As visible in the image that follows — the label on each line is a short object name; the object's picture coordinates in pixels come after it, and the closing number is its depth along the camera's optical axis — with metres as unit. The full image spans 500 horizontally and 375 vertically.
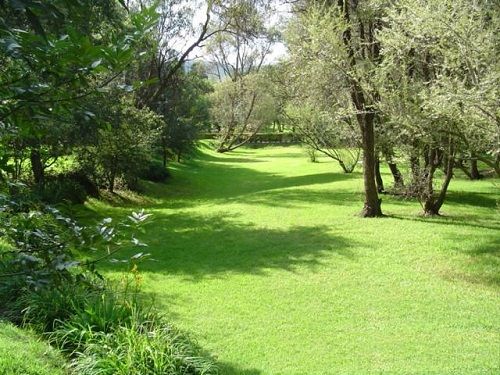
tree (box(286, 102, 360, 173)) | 24.50
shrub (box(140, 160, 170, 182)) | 23.89
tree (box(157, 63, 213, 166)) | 26.79
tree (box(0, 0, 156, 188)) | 1.55
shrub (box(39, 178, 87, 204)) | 13.11
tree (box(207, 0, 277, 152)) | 49.56
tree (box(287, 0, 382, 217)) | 11.69
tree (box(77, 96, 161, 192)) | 16.22
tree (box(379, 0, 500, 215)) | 7.71
